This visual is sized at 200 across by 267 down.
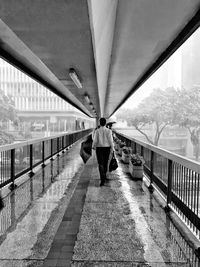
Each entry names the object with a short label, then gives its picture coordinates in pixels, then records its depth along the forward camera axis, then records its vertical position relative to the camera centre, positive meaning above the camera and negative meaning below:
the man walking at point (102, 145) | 5.77 -0.40
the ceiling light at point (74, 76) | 7.53 +1.60
